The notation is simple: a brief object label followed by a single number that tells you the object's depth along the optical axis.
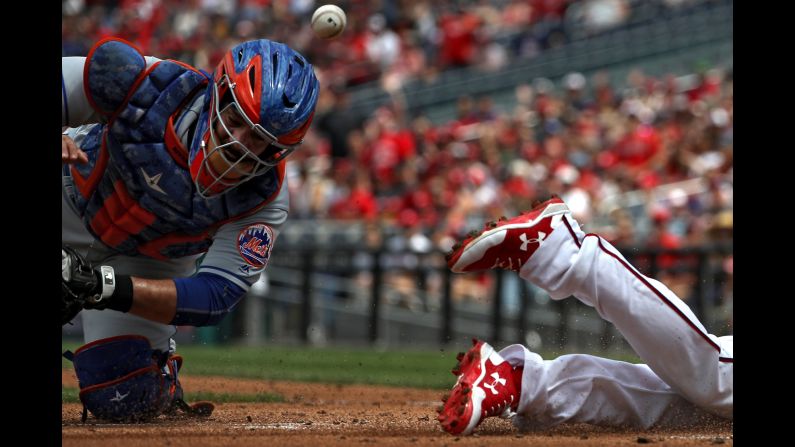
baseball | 11.55
